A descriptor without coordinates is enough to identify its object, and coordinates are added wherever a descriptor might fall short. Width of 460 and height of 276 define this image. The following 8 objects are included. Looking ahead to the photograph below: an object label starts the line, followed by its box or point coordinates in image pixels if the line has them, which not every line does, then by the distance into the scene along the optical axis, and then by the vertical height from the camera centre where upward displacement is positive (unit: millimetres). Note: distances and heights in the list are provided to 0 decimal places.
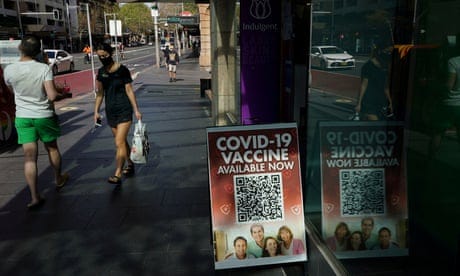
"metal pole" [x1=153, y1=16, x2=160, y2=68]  31075 +690
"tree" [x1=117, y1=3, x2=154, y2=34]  110106 +7266
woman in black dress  5418 -688
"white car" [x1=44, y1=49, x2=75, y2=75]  27281 -1000
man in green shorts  4664 -603
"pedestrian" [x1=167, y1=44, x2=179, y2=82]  19748 -840
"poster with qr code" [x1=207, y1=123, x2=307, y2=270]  3131 -1111
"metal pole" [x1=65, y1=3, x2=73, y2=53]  80969 +3893
